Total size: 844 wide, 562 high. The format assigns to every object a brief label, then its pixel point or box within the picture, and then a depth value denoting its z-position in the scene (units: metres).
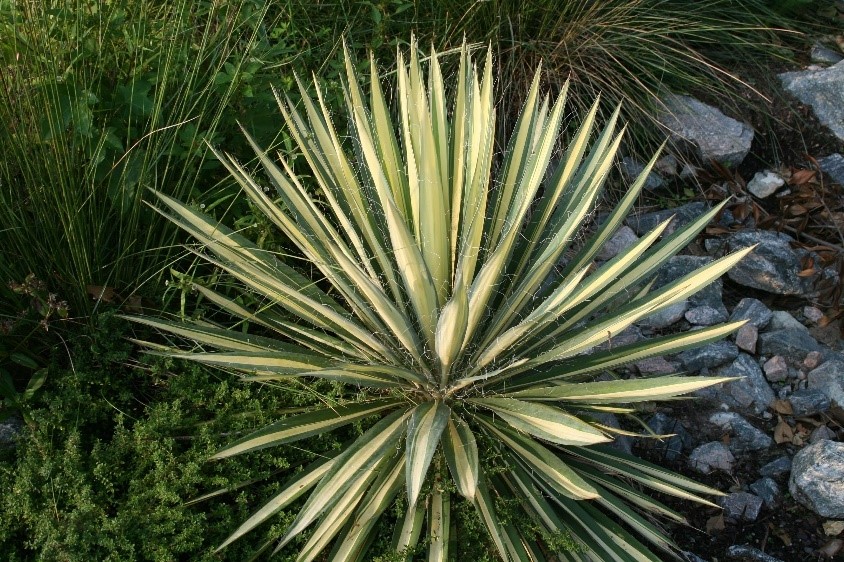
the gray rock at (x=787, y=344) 3.67
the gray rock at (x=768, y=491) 3.24
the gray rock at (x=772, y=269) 3.92
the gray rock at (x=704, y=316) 3.77
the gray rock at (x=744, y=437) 3.39
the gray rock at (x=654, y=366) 3.58
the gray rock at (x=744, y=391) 3.52
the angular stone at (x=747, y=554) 3.05
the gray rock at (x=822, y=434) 3.43
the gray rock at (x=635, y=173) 4.22
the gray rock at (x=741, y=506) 3.19
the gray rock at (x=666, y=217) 4.12
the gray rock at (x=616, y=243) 4.00
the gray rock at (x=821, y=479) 3.12
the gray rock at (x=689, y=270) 3.85
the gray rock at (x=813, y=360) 3.64
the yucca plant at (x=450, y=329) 2.40
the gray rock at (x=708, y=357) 3.61
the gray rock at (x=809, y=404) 3.50
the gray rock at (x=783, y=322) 3.79
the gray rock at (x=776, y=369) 3.61
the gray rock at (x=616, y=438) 3.27
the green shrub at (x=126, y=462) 2.51
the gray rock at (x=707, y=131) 4.38
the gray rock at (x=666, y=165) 4.36
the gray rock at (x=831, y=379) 3.54
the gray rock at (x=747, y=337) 3.67
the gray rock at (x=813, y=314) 3.88
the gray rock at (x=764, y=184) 4.35
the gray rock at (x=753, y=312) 3.77
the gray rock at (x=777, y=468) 3.32
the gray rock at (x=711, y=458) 3.30
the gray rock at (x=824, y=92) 4.60
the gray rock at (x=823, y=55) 4.87
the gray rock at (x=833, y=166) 4.41
